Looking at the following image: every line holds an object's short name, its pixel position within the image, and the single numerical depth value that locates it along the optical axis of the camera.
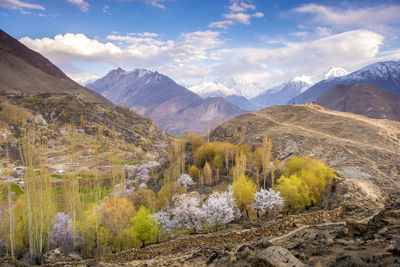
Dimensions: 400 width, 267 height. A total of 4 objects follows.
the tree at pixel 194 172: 53.41
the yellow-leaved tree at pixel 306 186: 28.22
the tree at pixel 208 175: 47.12
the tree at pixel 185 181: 47.59
